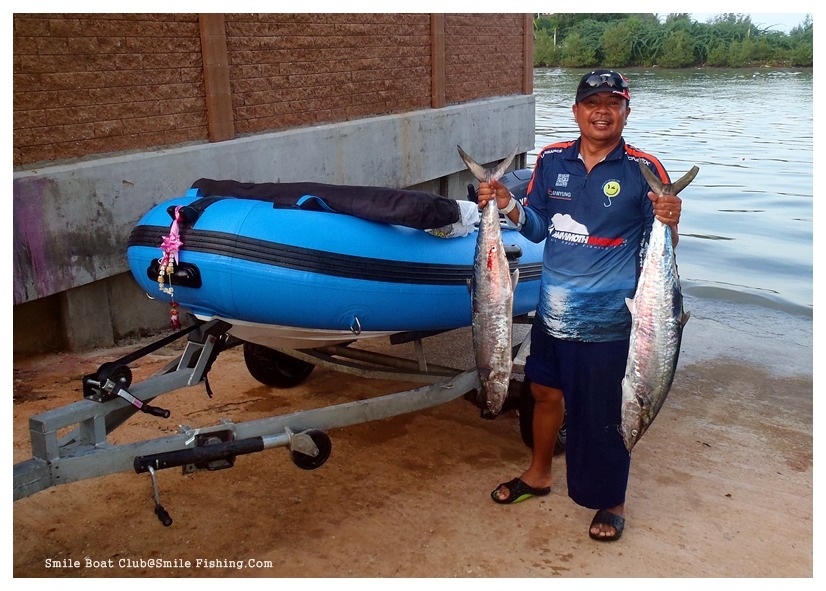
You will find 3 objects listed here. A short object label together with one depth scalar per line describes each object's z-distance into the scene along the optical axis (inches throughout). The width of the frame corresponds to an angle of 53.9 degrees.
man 132.0
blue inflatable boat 146.2
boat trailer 115.4
